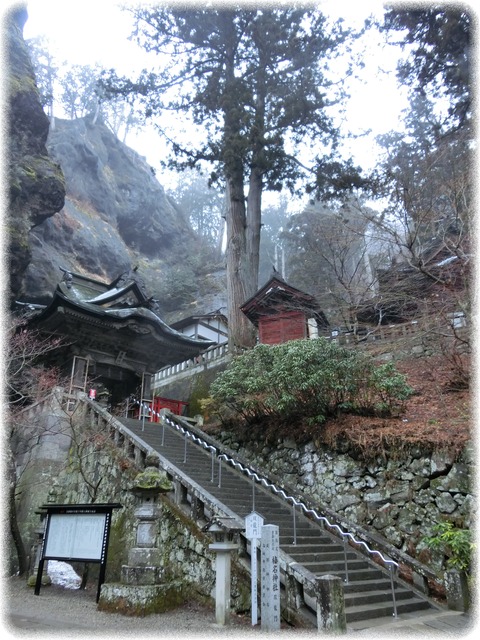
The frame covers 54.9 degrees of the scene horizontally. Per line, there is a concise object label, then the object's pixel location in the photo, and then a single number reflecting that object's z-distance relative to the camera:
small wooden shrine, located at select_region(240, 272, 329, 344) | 19.42
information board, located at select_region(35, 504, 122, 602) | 7.70
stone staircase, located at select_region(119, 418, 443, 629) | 6.90
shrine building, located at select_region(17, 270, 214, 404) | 15.09
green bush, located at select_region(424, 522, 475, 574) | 6.94
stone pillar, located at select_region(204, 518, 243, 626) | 6.36
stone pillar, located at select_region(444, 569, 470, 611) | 7.06
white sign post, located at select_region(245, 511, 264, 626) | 6.27
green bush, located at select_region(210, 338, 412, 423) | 10.34
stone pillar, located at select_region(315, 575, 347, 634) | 5.53
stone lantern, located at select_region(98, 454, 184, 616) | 6.87
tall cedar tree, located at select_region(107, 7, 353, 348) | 17.06
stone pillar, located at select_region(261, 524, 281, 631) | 5.96
